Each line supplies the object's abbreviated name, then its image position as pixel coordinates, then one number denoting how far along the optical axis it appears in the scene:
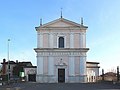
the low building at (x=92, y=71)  27.18
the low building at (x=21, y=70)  27.50
